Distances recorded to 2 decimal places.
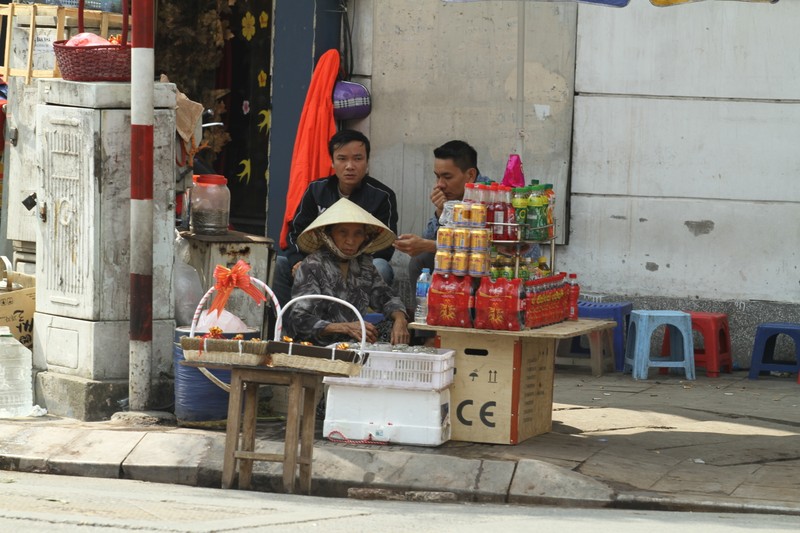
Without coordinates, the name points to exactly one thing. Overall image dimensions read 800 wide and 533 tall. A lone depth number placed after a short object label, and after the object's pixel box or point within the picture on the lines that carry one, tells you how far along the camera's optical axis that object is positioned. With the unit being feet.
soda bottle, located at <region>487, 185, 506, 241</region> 52.54
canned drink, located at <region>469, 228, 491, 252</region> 51.44
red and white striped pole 55.52
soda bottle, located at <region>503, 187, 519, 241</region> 52.54
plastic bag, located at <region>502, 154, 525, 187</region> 60.08
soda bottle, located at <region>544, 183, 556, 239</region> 54.44
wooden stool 47.34
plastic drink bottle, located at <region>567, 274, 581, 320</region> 56.70
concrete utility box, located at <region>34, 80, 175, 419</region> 56.85
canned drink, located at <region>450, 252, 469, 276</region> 51.65
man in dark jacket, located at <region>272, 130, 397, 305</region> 65.51
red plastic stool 70.59
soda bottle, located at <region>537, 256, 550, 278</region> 55.01
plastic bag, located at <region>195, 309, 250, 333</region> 53.72
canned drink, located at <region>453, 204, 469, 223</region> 51.67
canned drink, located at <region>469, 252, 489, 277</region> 51.60
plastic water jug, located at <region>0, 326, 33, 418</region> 58.44
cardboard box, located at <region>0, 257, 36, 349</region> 61.77
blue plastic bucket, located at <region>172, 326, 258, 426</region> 54.34
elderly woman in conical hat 55.26
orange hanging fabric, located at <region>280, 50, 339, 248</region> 75.36
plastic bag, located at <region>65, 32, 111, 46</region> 58.03
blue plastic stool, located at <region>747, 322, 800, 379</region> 69.67
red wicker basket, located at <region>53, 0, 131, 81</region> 56.75
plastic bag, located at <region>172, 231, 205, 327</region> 58.85
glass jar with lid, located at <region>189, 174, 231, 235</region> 60.80
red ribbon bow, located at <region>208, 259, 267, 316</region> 50.70
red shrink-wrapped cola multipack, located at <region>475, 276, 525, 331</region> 51.11
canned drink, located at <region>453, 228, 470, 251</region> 51.47
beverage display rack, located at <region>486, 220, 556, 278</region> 52.49
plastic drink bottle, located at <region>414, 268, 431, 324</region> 54.08
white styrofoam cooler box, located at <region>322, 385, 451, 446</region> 51.37
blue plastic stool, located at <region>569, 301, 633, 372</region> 71.72
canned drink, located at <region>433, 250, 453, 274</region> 51.90
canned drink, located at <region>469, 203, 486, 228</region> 51.67
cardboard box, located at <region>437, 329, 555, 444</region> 52.39
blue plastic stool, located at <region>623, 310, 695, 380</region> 69.97
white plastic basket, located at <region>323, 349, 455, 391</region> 50.83
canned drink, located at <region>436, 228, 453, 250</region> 51.75
